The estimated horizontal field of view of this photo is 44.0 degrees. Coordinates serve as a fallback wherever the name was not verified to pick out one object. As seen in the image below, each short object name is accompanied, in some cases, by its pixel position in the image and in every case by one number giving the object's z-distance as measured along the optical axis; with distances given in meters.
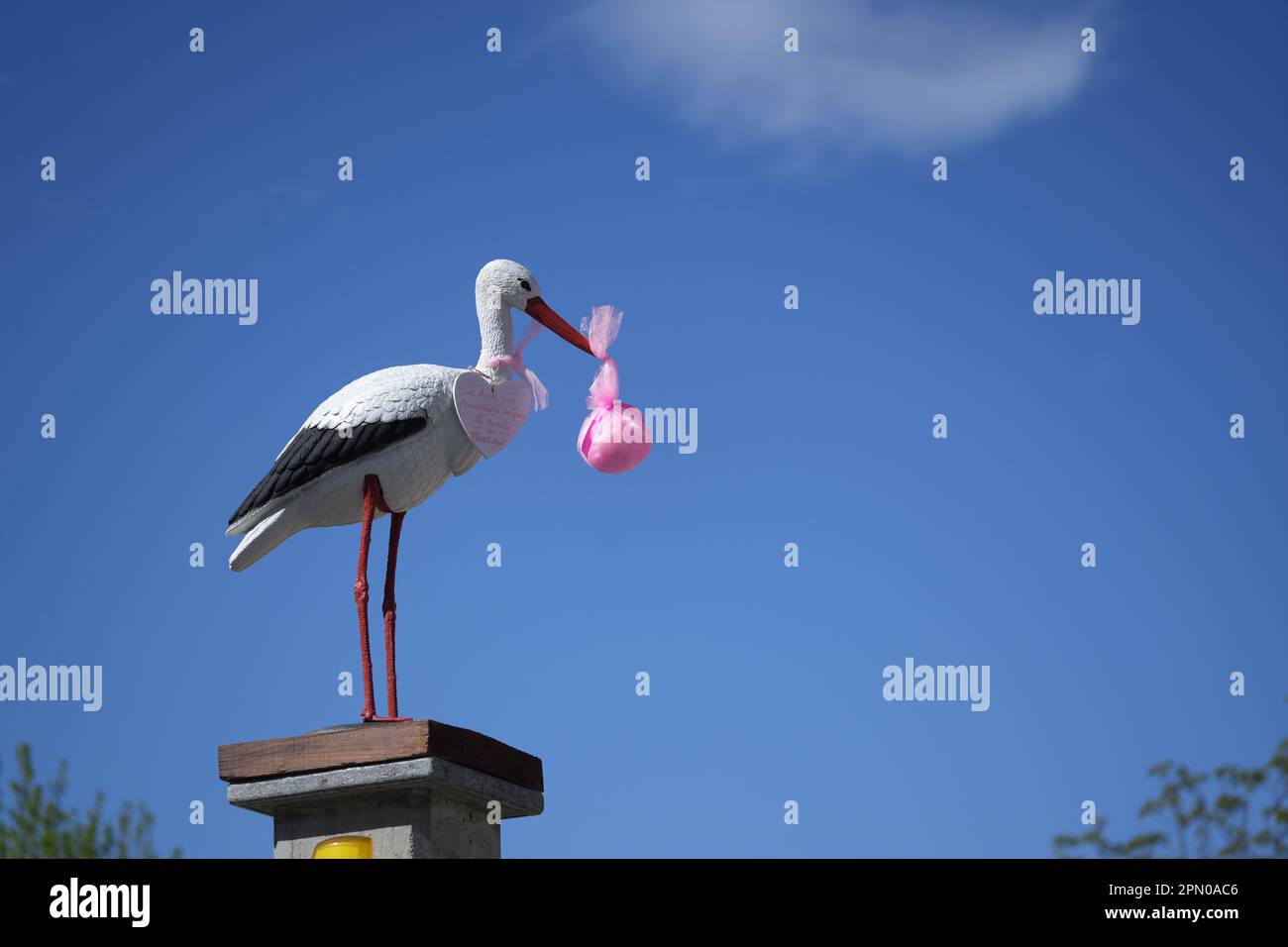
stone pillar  7.69
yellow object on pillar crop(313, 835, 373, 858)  7.83
